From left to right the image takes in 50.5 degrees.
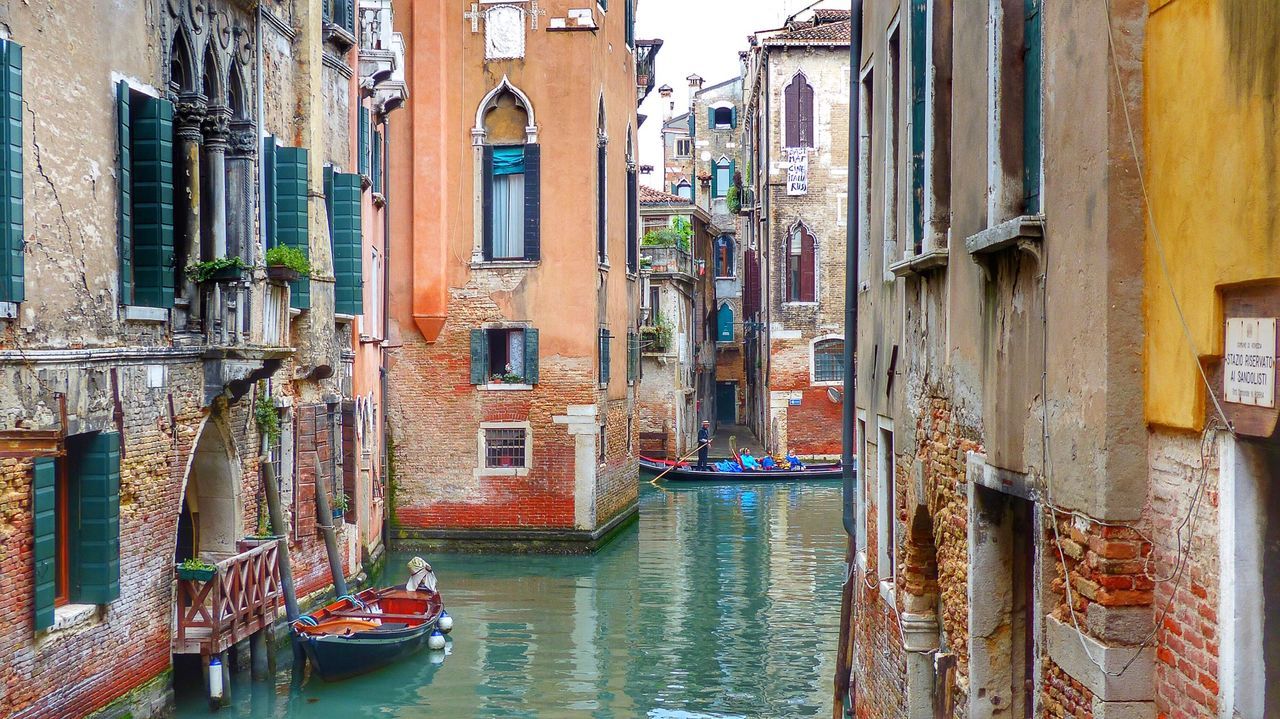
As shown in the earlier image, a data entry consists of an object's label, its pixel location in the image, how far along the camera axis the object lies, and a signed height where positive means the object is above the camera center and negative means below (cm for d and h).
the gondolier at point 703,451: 3152 -241
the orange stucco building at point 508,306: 2048 +69
